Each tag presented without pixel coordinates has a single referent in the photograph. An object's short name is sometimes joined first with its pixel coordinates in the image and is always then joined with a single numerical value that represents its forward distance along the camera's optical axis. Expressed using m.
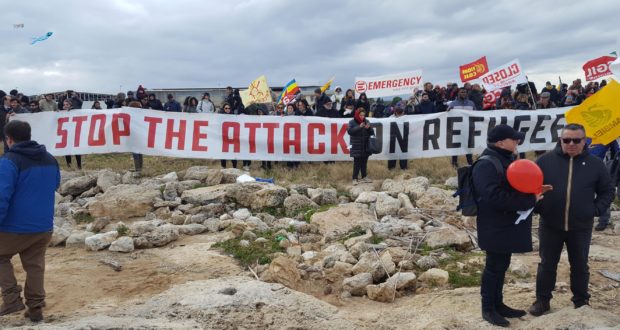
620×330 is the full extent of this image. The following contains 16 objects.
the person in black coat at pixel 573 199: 4.28
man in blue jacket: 4.34
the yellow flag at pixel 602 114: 5.31
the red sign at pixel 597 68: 15.81
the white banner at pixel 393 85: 18.69
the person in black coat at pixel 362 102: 13.21
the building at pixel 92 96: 34.79
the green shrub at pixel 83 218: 8.68
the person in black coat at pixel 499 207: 3.95
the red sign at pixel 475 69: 17.72
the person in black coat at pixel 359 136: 10.54
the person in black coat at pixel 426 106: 12.38
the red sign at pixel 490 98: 12.66
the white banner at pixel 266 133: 11.68
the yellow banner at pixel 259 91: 16.75
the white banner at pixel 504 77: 15.34
